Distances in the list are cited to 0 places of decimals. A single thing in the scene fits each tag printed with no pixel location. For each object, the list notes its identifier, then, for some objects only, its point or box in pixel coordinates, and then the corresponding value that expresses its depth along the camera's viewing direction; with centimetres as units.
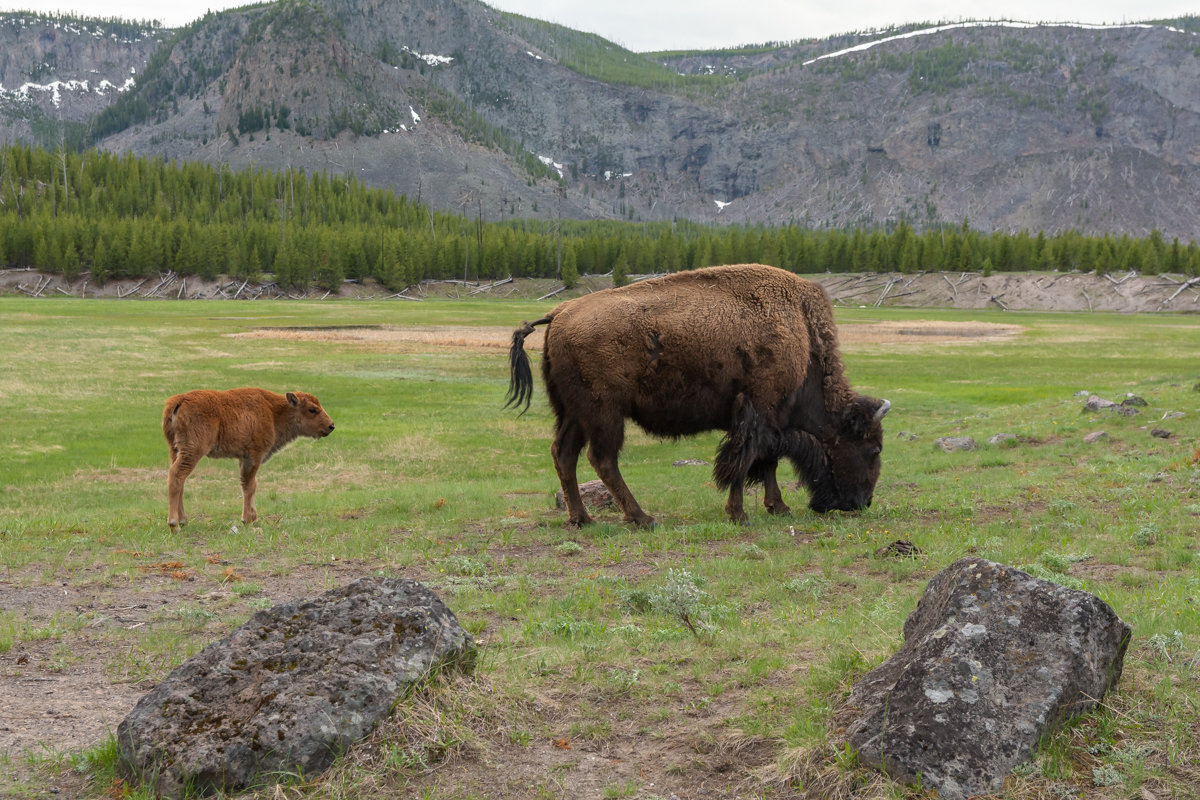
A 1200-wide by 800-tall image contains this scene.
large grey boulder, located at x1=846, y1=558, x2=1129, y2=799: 459
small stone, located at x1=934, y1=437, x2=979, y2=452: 1970
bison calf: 1302
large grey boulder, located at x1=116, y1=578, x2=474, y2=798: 477
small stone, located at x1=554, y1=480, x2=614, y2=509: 1447
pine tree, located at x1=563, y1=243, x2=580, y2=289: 13712
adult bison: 1254
